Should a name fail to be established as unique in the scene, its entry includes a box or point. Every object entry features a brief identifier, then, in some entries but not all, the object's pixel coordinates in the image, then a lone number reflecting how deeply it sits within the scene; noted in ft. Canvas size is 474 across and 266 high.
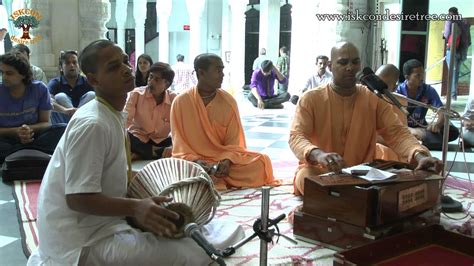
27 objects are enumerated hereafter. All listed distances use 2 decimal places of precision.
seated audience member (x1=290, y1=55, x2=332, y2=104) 25.68
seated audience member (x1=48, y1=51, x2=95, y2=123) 16.01
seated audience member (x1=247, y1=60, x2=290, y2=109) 32.83
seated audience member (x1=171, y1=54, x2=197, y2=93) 38.19
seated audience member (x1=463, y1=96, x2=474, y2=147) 18.63
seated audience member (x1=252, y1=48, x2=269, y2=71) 39.90
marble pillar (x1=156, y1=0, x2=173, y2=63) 47.73
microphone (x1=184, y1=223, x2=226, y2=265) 4.30
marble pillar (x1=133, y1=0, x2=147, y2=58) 50.19
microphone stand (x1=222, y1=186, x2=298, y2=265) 4.37
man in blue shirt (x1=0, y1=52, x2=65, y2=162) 13.84
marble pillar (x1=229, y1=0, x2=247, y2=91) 43.65
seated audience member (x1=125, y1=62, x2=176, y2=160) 15.26
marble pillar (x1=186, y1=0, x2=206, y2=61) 46.75
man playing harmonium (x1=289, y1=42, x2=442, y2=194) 10.41
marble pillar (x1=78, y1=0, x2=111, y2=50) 22.18
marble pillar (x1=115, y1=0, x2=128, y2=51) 54.29
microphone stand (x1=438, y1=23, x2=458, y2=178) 9.22
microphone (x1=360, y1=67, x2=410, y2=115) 8.17
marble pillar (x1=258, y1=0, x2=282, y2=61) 46.14
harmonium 7.84
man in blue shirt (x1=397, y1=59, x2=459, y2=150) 16.44
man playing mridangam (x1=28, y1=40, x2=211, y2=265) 5.59
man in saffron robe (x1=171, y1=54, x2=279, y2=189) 12.73
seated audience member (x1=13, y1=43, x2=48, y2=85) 18.31
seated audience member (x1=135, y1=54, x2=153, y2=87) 18.49
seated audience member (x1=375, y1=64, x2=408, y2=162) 12.57
